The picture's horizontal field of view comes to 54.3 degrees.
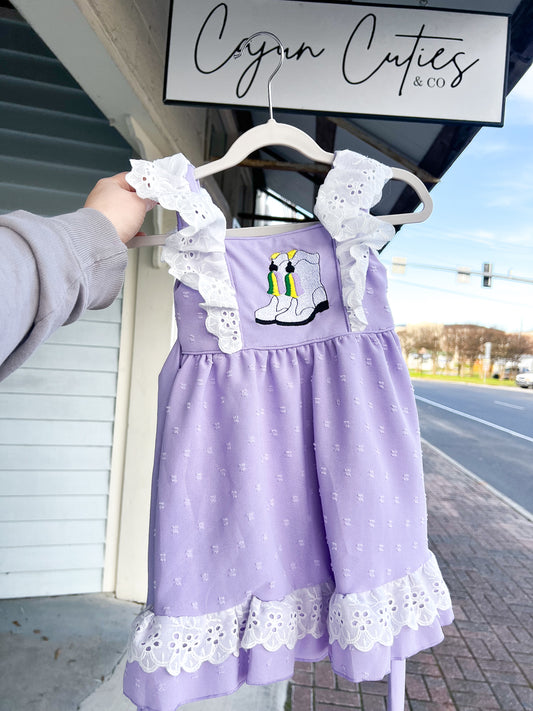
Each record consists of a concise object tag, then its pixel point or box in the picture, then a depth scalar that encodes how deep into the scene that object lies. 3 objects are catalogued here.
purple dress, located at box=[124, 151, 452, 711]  0.96
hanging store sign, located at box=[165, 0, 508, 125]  1.47
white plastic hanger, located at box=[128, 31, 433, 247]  1.02
